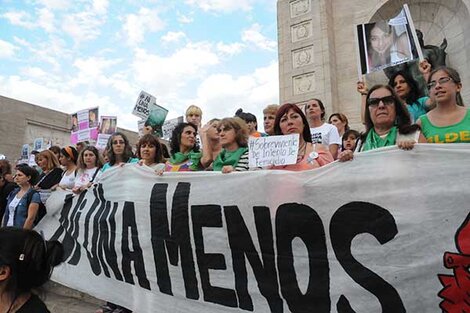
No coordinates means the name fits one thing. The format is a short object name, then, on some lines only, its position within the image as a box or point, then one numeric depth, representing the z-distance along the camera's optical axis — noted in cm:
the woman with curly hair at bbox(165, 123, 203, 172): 381
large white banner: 198
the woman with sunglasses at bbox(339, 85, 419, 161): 246
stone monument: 926
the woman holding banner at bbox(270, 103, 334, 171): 268
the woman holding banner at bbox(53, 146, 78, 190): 490
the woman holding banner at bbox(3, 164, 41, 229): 444
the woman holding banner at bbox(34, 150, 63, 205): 486
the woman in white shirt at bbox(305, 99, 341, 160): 423
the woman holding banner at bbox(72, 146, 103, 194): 468
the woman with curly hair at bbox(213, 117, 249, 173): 326
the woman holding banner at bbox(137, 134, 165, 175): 397
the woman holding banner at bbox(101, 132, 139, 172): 438
